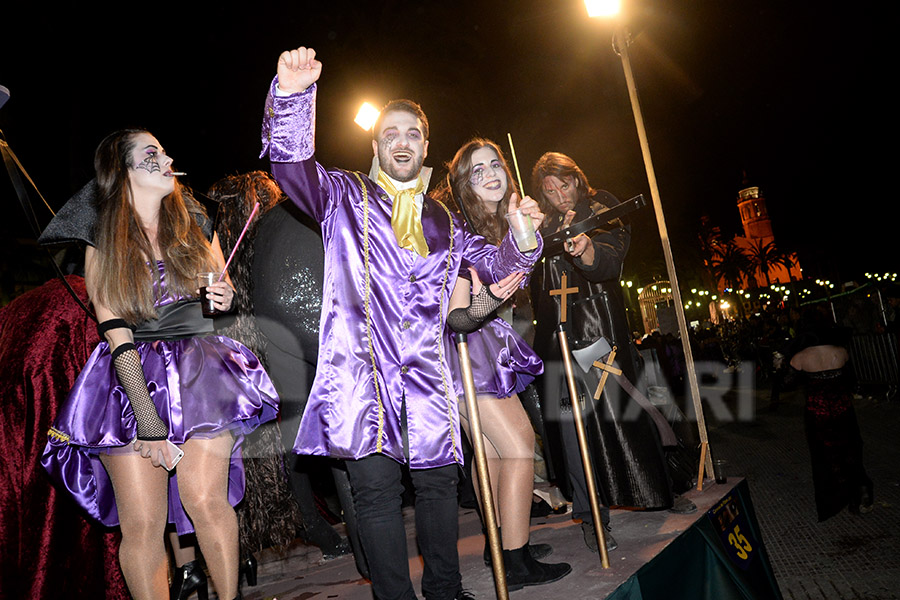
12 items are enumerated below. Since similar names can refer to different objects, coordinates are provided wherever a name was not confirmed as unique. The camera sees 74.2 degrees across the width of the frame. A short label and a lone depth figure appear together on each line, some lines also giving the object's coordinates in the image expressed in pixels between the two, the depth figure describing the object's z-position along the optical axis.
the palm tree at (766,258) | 48.84
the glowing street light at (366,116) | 3.78
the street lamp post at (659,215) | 3.62
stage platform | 2.15
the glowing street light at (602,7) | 4.13
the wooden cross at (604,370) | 2.92
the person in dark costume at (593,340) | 2.83
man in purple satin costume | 1.77
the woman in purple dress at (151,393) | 1.93
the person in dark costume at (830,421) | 4.17
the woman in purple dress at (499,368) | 2.21
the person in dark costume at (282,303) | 2.79
